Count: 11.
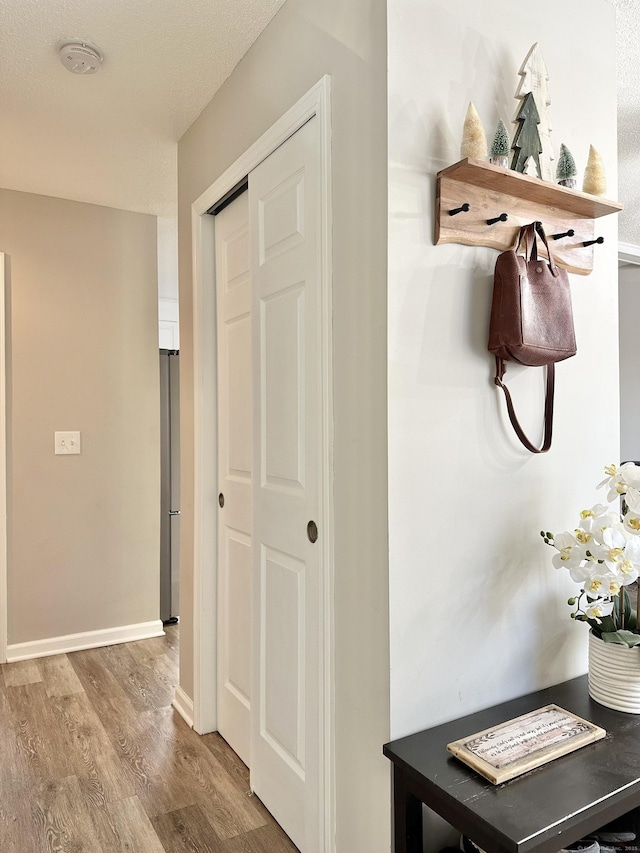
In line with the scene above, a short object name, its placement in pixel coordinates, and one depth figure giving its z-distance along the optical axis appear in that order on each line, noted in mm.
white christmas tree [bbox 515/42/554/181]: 1579
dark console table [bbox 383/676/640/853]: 1113
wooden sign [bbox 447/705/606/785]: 1267
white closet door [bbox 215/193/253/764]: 2271
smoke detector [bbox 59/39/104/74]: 2059
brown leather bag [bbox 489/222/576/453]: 1485
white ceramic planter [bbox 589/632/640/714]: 1490
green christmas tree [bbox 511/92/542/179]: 1547
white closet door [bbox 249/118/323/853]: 1707
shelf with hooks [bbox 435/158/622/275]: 1474
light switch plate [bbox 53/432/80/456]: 3428
